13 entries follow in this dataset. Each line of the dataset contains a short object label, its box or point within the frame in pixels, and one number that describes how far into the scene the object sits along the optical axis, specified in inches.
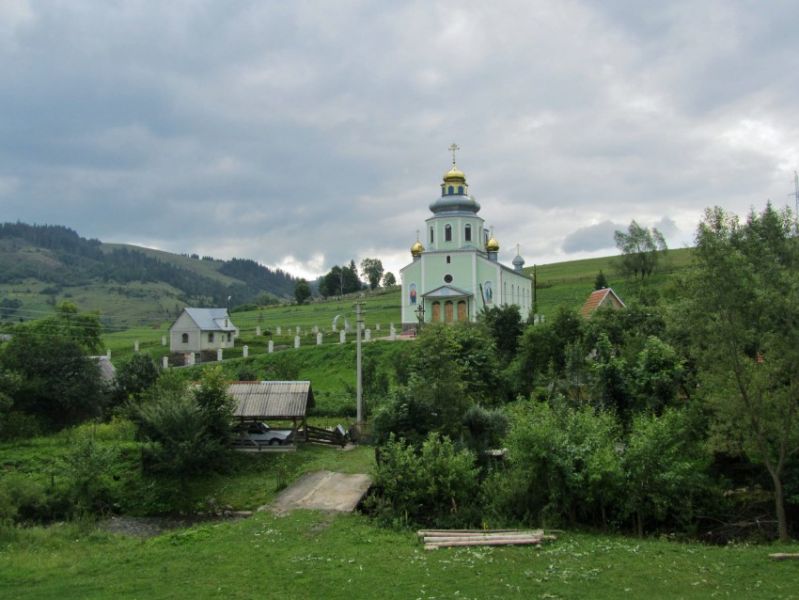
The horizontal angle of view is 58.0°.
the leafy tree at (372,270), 4810.5
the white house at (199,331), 2121.1
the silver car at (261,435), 997.8
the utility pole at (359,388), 1091.3
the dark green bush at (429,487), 670.5
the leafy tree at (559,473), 645.3
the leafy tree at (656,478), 645.9
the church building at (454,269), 2266.2
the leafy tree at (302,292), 4028.1
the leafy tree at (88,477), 776.3
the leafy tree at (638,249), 2556.6
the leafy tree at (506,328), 1502.2
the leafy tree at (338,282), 4271.7
